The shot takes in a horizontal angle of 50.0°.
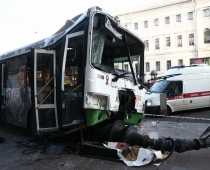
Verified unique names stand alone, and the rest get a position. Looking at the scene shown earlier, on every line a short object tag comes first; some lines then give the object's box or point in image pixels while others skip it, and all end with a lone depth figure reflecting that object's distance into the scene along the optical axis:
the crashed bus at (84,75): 4.45
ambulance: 11.15
